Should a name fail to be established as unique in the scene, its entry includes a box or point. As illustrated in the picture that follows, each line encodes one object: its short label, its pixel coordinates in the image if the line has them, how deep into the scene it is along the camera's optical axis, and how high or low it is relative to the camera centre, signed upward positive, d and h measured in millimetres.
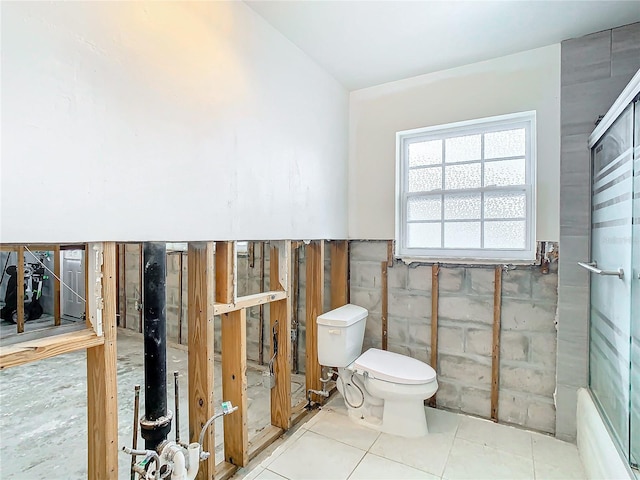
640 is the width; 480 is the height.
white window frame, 2393 +356
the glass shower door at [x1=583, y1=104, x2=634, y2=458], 1484 -181
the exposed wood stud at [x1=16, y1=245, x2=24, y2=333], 3646 -606
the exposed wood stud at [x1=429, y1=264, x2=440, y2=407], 2652 -620
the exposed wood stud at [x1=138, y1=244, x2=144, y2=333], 4492 -730
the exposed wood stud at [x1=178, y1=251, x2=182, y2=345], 4016 -528
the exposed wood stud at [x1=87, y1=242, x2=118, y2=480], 1322 -608
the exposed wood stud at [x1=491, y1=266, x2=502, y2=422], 2453 -797
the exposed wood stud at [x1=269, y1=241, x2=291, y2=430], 2336 -709
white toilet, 2248 -957
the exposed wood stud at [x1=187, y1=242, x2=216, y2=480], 1754 -564
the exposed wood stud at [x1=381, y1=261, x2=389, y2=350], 2863 -603
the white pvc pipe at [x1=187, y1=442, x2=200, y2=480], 1492 -983
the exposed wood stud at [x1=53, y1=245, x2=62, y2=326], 3919 -735
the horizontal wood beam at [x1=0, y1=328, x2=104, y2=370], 1053 -373
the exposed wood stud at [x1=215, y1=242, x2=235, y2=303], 1886 -195
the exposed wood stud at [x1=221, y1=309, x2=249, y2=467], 1954 -852
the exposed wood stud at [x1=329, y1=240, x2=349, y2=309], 2988 -327
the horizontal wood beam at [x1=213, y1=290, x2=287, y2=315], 1850 -390
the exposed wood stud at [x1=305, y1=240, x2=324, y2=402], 2742 -549
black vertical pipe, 1480 -495
